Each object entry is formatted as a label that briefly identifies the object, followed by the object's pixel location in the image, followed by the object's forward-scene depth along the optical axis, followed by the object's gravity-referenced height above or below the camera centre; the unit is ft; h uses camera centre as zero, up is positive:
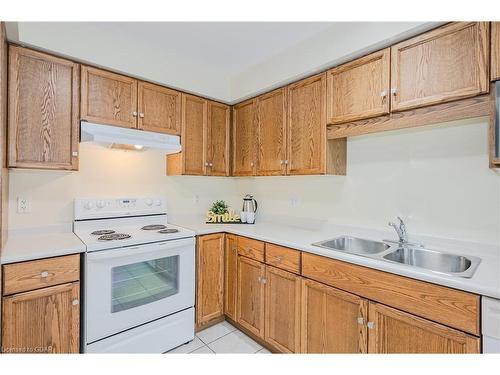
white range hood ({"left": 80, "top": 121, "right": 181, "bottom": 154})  6.32 +1.33
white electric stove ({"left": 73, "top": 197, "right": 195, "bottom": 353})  5.51 -2.14
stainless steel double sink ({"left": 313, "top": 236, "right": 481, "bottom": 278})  4.98 -1.31
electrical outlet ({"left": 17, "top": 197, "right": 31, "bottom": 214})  6.36 -0.42
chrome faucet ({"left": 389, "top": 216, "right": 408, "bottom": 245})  5.83 -0.90
